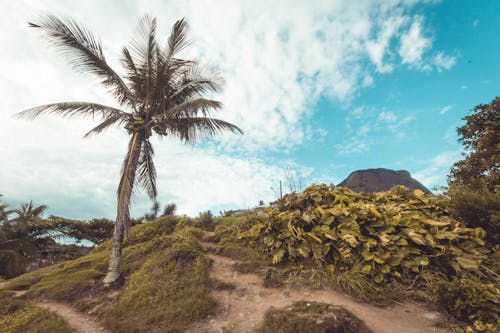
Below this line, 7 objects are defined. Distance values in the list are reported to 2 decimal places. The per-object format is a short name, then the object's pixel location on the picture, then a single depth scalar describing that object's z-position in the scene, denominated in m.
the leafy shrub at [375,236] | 4.39
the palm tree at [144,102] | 6.10
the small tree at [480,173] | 4.62
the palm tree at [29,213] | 17.23
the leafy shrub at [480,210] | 4.52
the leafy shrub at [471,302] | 3.02
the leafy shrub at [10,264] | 12.49
